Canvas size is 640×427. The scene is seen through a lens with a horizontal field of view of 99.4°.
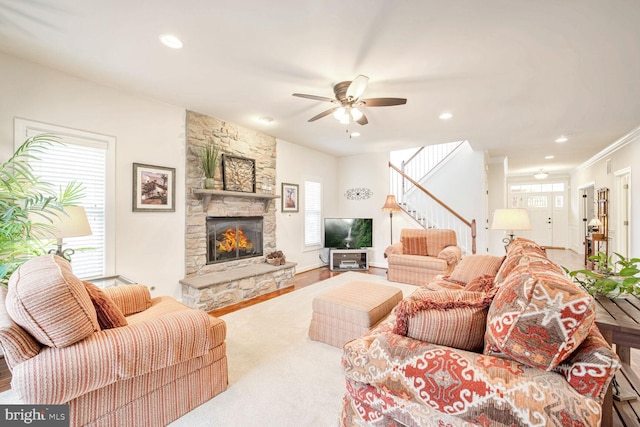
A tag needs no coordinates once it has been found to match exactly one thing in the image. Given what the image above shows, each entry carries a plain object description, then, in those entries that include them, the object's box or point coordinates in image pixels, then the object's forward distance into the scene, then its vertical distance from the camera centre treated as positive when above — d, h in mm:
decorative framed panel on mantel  4160 +632
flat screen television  5887 -430
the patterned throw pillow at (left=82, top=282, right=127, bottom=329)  1570 -576
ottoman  2395 -909
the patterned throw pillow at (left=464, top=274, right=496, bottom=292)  1933 -532
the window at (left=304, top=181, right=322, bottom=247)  5879 +5
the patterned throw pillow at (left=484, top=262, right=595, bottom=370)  906 -372
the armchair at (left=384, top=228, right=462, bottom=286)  4469 -742
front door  9352 +128
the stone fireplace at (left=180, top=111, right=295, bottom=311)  3684 -177
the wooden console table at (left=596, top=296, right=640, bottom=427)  1361 -625
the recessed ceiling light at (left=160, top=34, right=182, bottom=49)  2150 +1396
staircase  5633 +397
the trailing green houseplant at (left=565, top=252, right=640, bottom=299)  1706 -450
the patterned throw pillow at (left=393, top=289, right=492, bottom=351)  1198 -480
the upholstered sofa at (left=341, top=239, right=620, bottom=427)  908 -580
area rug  1670 -1251
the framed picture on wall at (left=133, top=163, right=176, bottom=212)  3268 +312
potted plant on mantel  3837 +710
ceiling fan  2442 +1142
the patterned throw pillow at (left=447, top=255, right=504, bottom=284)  2736 -570
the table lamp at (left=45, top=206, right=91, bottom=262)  2266 -103
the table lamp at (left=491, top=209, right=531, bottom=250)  3426 -83
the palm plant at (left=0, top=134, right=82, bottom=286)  2035 +27
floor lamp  5789 +178
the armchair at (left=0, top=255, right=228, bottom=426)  1218 -704
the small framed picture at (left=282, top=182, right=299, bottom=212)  5297 +317
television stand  5801 -990
